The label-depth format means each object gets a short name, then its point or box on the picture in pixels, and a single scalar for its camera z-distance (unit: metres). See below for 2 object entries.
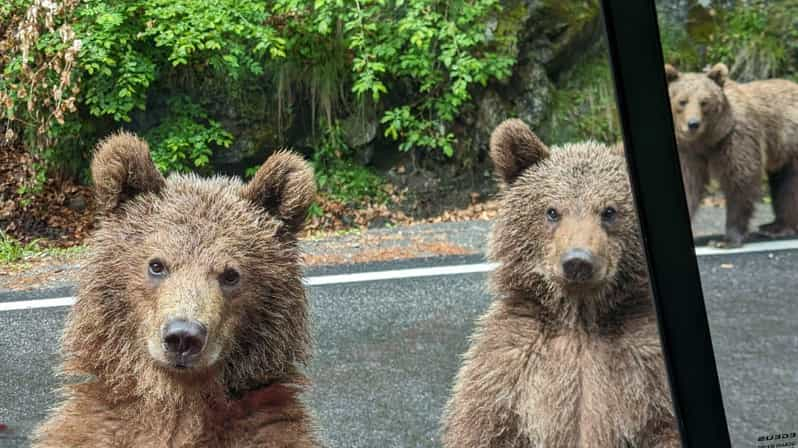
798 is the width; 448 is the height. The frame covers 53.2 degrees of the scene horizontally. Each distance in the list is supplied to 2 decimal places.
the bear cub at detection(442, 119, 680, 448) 1.94
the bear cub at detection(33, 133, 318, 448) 1.68
